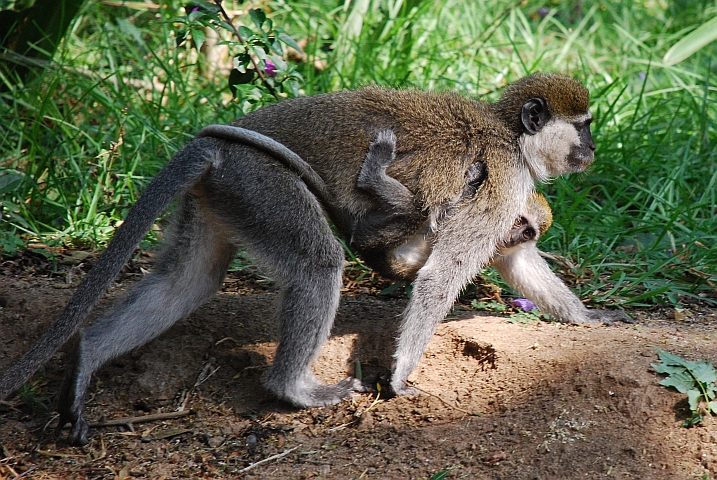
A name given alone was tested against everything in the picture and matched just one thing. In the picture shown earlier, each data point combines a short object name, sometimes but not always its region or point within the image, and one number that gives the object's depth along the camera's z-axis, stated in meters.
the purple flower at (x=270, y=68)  10.64
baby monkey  8.30
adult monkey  7.65
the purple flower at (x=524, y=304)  9.54
